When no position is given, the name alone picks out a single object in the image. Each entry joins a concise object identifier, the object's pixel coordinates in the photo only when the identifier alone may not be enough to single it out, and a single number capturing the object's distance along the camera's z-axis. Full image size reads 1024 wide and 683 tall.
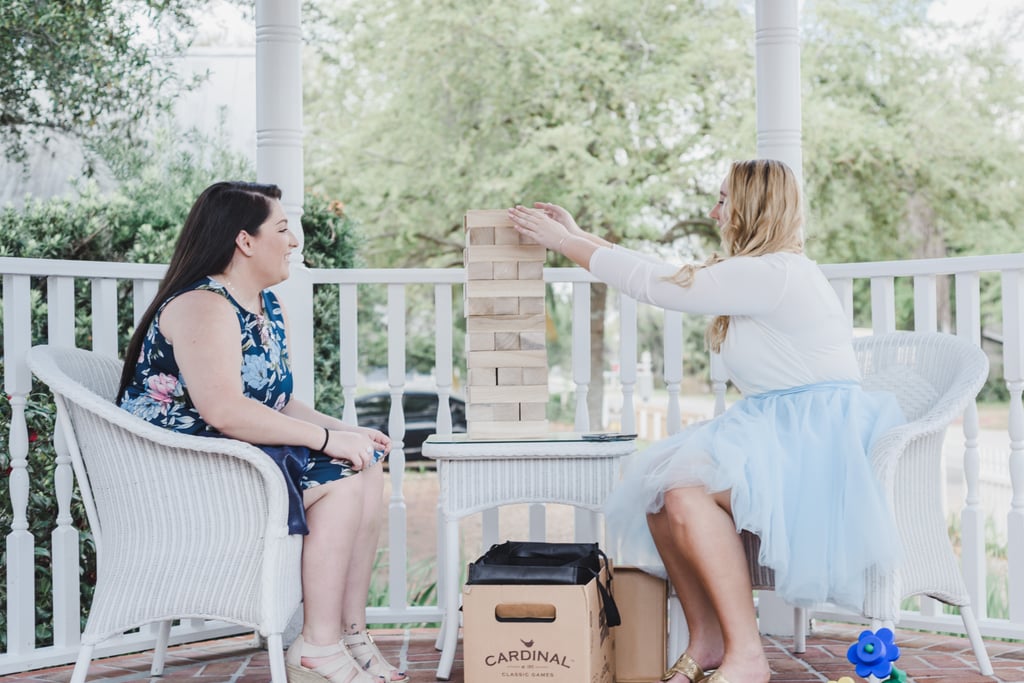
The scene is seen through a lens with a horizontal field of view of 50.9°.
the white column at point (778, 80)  3.08
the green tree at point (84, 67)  7.27
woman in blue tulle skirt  2.17
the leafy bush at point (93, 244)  4.11
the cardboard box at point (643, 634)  2.55
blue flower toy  1.94
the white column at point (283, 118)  3.07
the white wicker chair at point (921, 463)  2.21
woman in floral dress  2.18
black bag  2.28
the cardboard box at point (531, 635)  2.24
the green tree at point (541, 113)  10.92
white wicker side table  2.51
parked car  12.03
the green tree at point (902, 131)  10.94
